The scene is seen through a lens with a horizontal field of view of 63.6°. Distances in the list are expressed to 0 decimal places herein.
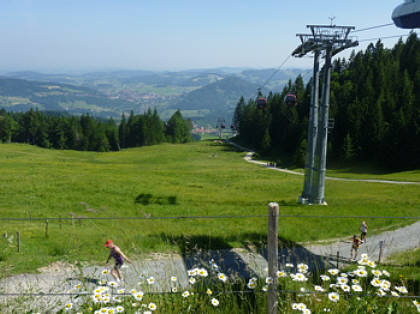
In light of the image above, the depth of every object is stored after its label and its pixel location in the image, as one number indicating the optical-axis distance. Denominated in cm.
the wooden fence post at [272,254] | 493
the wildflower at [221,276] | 510
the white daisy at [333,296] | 457
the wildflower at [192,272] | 517
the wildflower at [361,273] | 490
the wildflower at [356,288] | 471
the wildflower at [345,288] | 479
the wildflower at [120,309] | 449
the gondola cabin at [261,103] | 3290
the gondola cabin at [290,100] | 2827
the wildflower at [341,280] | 500
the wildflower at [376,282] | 466
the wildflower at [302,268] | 520
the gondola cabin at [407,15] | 1398
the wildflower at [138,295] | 467
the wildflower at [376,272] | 473
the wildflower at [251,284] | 494
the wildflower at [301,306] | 462
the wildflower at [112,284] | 494
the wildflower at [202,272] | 513
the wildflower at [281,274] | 512
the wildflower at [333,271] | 498
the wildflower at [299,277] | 487
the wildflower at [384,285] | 464
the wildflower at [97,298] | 455
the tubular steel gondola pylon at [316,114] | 2495
